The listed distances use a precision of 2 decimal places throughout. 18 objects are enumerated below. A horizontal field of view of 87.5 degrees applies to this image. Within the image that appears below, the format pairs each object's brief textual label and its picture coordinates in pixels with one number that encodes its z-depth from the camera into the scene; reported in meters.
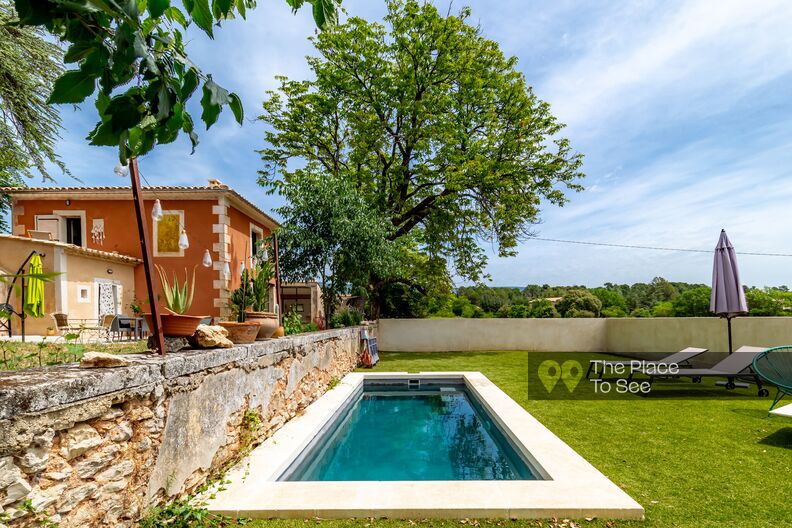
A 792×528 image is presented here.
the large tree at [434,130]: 15.46
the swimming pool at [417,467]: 3.08
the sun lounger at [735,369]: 7.70
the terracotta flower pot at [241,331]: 4.50
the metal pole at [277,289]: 7.27
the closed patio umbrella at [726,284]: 8.20
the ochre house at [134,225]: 14.70
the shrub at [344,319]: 13.02
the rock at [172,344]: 3.52
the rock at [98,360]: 2.47
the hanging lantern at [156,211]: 5.59
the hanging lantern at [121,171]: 3.24
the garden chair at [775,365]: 6.03
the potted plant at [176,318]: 3.50
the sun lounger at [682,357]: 8.99
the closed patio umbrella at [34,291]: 8.17
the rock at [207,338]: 3.84
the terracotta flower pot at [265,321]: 5.38
